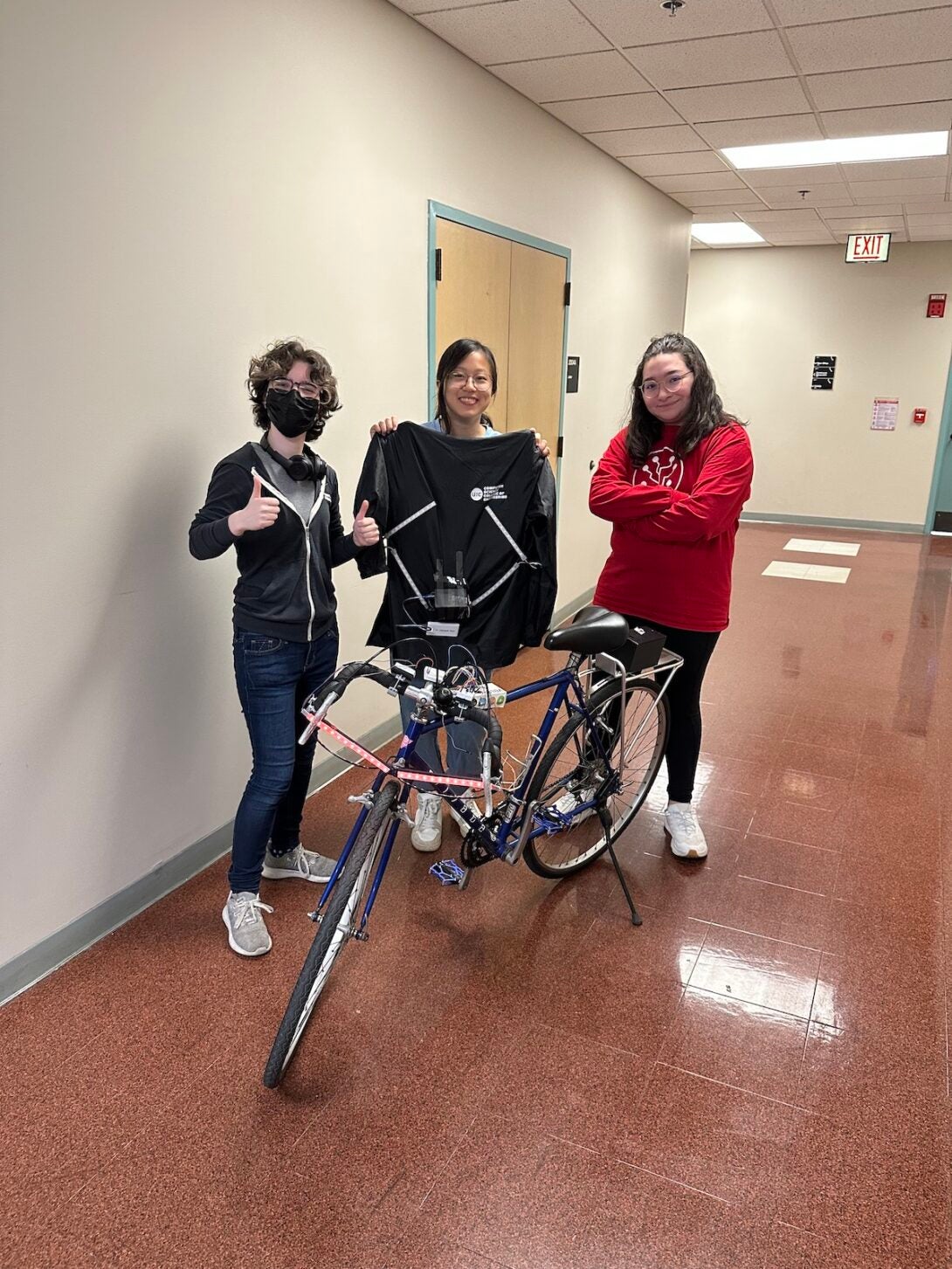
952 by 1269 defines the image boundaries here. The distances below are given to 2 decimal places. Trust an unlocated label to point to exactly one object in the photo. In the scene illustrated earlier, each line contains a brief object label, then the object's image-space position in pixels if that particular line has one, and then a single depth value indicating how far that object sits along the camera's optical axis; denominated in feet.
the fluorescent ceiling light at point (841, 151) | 16.02
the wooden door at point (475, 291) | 12.02
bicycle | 6.14
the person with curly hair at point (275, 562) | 7.04
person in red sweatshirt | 7.87
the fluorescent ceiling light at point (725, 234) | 26.50
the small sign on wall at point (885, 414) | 29.73
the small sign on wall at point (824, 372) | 30.40
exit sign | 25.16
